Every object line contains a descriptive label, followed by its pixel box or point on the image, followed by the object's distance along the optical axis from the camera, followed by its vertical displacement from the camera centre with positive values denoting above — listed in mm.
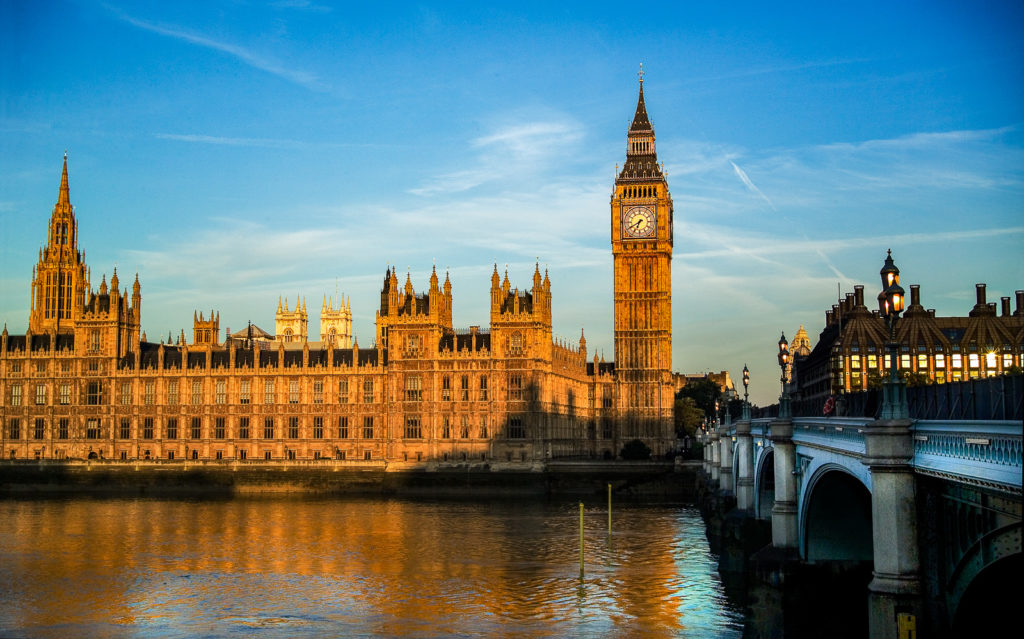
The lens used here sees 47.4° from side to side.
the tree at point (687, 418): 176875 -255
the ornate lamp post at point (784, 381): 44344 +1406
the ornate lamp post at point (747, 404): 59031 +615
